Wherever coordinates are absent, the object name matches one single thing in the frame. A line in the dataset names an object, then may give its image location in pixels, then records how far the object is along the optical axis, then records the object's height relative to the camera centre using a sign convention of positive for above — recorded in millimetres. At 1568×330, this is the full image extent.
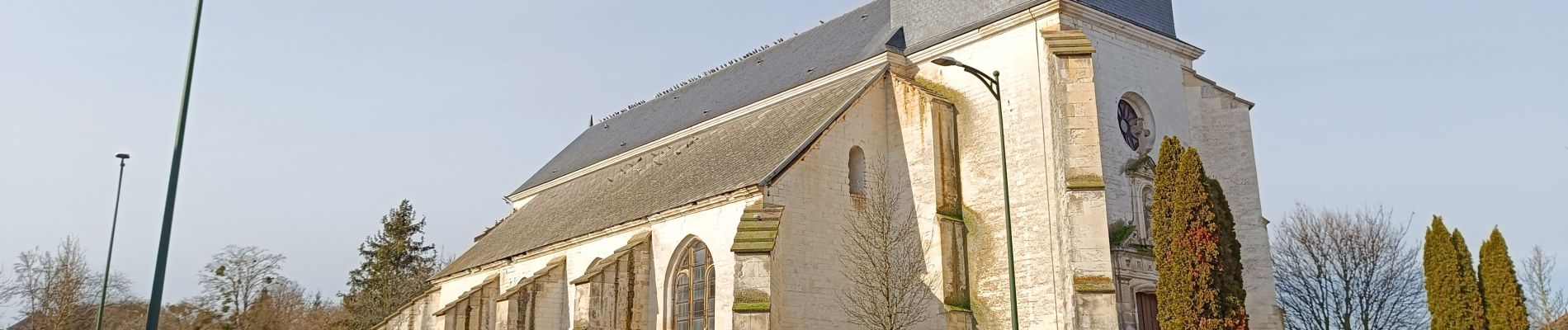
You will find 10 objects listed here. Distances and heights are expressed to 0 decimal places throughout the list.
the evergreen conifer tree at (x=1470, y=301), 20375 +2345
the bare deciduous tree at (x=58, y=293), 31062 +4720
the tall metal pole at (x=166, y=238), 11328 +2138
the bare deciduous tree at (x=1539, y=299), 30000 +3531
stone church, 20391 +4907
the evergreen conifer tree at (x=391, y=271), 52094 +8331
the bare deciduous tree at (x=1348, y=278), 33344 +4673
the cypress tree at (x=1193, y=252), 16828 +2738
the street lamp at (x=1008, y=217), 15156 +2996
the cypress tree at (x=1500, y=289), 20031 +2525
